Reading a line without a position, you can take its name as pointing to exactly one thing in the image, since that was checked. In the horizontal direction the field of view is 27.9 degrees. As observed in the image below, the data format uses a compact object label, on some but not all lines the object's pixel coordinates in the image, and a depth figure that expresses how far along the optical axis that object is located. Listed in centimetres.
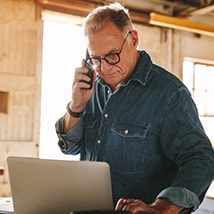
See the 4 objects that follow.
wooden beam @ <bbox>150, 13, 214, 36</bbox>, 470
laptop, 114
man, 129
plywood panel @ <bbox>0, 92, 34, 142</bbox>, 414
